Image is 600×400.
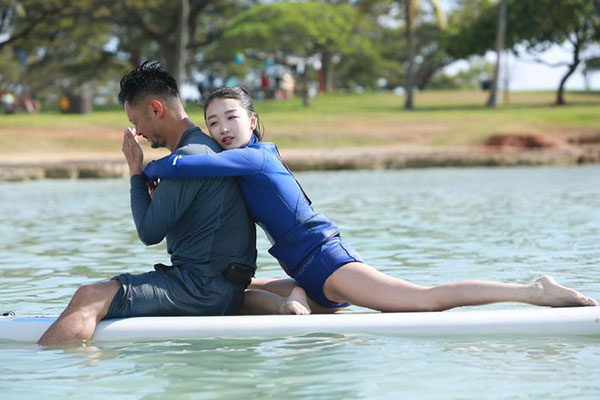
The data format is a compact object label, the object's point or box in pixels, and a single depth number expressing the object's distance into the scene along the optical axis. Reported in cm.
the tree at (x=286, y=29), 4272
